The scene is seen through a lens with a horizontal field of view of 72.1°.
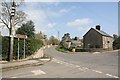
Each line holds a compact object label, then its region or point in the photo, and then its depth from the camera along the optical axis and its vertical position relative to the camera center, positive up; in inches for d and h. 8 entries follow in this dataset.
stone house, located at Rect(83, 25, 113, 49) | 1041.6 +32.7
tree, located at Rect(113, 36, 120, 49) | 1052.3 -22.5
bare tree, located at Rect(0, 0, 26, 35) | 534.7 +188.2
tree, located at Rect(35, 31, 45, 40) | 1800.4 +147.9
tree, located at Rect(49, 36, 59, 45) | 2008.4 +34.2
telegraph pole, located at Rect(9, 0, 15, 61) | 310.4 +33.0
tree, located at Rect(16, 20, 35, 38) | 986.8 +137.9
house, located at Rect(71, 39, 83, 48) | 1734.4 -14.8
